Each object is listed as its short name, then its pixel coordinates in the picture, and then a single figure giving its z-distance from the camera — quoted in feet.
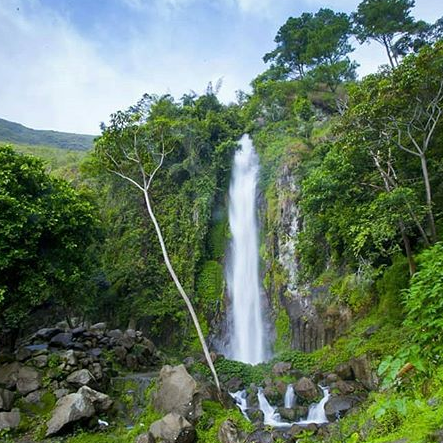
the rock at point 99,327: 54.97
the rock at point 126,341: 49.24
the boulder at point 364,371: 35.40
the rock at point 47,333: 45.29
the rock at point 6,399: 30.63
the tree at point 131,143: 49.80
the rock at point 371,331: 40.93
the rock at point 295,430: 30.20
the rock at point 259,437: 27.11
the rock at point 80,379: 35.09
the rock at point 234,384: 45.99
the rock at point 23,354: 36.88
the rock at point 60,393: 33.35
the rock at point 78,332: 46.85
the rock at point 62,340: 43.09
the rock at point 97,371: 37.50
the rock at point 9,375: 33.71
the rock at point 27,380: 33.47
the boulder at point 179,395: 30.55
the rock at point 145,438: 26.52
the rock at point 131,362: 46.83
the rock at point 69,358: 36.81
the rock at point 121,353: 47.31
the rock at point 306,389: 37.81
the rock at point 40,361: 36.11
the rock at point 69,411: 28.91
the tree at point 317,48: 84.79
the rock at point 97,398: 31.58
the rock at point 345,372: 38.42
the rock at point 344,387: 36.14
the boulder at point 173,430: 26.81
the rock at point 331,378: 38.91
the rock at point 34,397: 32.53
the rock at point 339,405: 33.01
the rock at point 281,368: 45.12
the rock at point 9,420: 29.12
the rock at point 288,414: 36.11
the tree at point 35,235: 34.27
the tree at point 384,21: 80.64
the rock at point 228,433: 27.09
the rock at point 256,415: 35.42
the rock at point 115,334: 51.33
